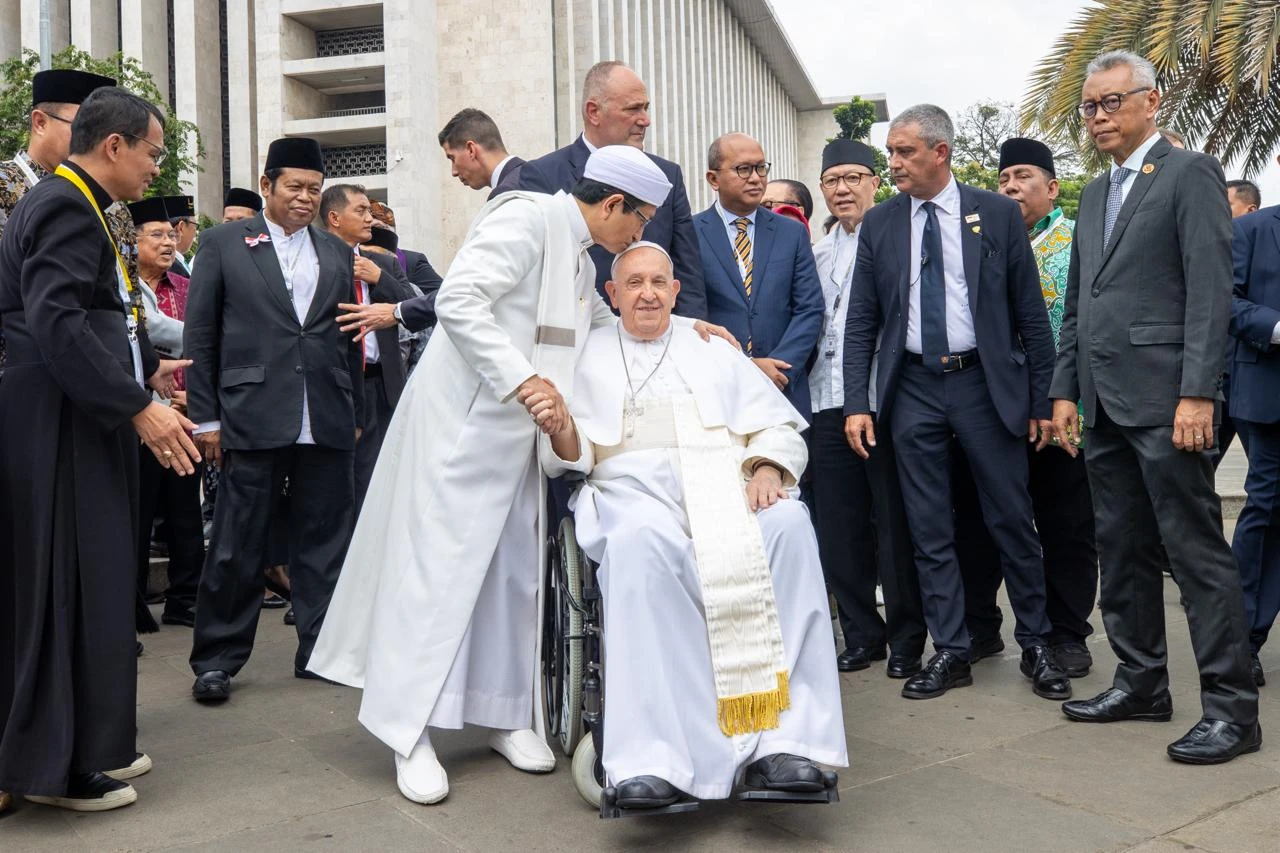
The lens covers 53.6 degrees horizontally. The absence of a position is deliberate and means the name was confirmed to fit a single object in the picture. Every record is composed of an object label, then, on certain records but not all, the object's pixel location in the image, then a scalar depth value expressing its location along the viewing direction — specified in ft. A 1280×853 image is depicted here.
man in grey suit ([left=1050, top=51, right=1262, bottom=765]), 14.08
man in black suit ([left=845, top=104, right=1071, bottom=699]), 17.47
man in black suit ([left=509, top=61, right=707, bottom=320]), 17.66
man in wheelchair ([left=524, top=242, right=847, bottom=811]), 11.70
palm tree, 49.42
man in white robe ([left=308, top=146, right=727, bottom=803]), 13.43
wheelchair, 11.54
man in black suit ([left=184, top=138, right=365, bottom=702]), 17.85
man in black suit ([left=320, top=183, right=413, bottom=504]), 23.98
